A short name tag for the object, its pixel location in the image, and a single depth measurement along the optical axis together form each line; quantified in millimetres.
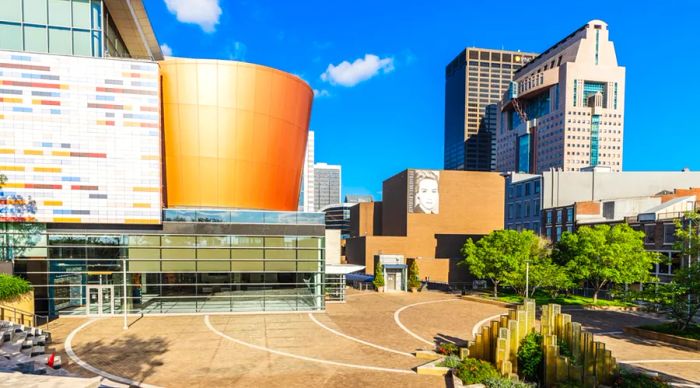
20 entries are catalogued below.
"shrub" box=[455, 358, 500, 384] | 15484
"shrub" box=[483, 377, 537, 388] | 14555
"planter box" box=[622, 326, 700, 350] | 22372
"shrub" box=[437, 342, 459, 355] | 19425
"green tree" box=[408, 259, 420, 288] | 46969
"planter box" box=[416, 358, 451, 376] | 17188
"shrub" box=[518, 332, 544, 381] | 16203
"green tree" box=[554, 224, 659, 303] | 35406
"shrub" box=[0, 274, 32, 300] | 23234
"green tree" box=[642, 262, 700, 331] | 24453
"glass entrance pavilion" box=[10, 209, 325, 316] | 28359
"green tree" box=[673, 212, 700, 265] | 24961
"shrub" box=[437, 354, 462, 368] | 17453
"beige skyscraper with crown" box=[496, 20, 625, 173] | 145250
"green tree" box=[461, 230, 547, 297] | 38438
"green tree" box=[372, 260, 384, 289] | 47219
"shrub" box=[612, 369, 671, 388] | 14772
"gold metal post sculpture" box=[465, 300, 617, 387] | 15305
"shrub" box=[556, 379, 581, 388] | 14405
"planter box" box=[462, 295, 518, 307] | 35688
